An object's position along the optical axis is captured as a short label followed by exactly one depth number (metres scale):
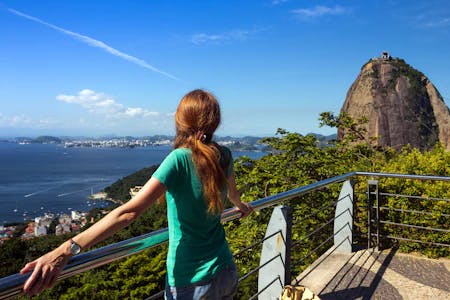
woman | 1.47
